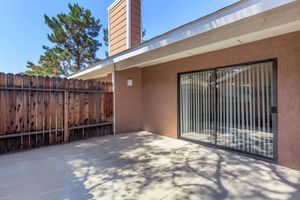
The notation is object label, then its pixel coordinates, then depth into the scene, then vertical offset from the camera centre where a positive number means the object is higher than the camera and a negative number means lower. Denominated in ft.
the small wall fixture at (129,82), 21.30 +2.04
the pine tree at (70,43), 44.88 +15.03
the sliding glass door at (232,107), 11.53 -0.68
